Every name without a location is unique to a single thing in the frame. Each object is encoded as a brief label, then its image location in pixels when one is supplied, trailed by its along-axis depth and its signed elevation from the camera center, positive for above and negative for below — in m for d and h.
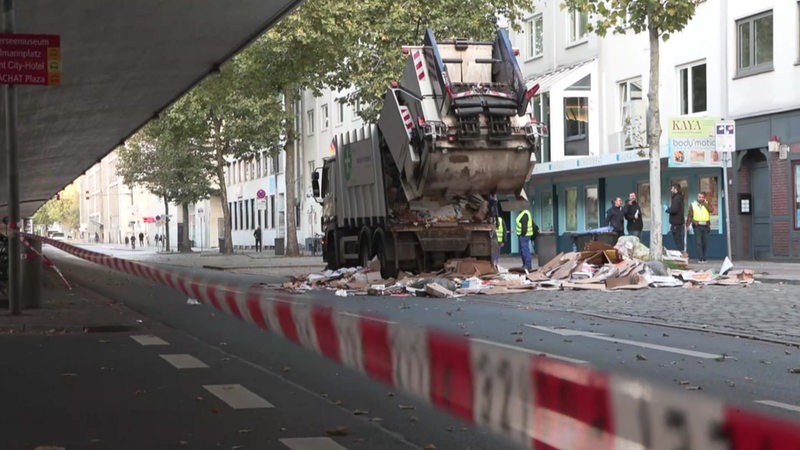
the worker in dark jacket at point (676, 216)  27.18 -0.09
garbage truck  17.57 +1.15
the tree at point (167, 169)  58.03 +3.27
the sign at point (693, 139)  24.30 +1.75
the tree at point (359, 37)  32.66 +6.06
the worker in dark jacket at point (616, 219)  26.73 -0.13
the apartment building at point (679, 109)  26.42 +3.13
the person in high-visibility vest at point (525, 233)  23.70 -0.39
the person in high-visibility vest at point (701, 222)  26.81 -0.26
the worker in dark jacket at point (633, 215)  27.09 -0.03
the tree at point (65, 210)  172.48 +2.89
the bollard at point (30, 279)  13.32 -0.68
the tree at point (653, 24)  21.50 +4.06
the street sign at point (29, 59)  11.58 +1.92
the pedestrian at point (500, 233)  20.01 -0.34
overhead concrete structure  13.20 +2.75
